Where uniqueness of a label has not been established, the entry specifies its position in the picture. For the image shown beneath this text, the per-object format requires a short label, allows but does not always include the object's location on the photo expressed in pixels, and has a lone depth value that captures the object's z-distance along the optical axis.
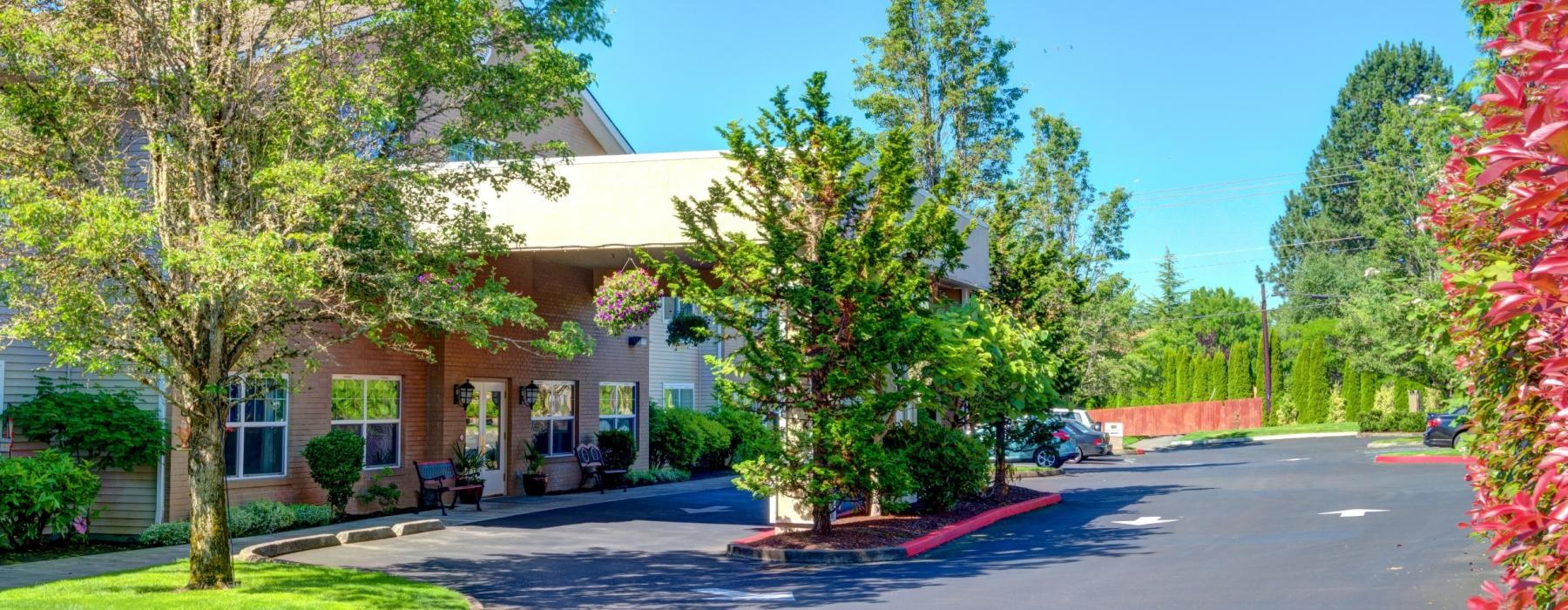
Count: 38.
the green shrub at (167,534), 15.92
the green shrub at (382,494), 19.75
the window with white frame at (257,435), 17.88
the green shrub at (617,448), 26.08
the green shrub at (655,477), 26.84
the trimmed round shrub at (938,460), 18.45
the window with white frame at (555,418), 24.81
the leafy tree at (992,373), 16.95
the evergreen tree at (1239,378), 62.31
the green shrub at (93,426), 15.80
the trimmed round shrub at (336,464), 18.66
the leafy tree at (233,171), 10.80
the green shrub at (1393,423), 46.12
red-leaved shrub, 2.47
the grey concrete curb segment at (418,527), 17.05
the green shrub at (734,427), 33.12
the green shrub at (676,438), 29.91
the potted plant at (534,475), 23.80
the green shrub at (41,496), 14.32
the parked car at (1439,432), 34.88
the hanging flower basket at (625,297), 17.45
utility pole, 55.19
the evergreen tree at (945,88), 34.34
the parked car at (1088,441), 37.38
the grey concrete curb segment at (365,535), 15.85
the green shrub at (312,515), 18.08
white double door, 22.91
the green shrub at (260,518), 16.72
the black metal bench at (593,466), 24.92
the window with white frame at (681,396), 34.47
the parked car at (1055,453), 32.53
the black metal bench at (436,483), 20.42
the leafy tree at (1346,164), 73.31
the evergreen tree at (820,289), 15.37
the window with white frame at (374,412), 20.17
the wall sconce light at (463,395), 22.03
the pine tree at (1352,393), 57.31
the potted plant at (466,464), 21.80
